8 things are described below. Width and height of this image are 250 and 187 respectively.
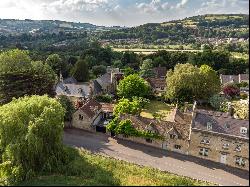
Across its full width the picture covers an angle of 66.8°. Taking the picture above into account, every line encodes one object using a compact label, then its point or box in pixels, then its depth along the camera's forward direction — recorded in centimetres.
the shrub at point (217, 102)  3960
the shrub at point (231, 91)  4625
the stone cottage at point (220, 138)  2431
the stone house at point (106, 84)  4276
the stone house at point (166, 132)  2743
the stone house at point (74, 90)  3935
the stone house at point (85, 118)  3194
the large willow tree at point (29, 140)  2125
